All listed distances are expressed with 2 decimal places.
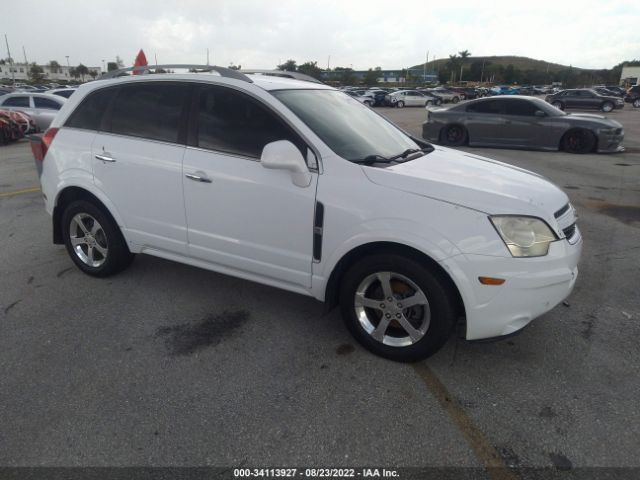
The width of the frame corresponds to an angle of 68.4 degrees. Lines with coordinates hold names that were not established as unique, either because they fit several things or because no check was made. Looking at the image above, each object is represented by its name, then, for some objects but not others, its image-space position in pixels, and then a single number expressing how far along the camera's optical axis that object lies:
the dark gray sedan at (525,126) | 12.05
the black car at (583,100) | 29.48
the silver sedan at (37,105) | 14.80
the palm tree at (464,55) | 132.12
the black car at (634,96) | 36.85
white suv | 2.74
